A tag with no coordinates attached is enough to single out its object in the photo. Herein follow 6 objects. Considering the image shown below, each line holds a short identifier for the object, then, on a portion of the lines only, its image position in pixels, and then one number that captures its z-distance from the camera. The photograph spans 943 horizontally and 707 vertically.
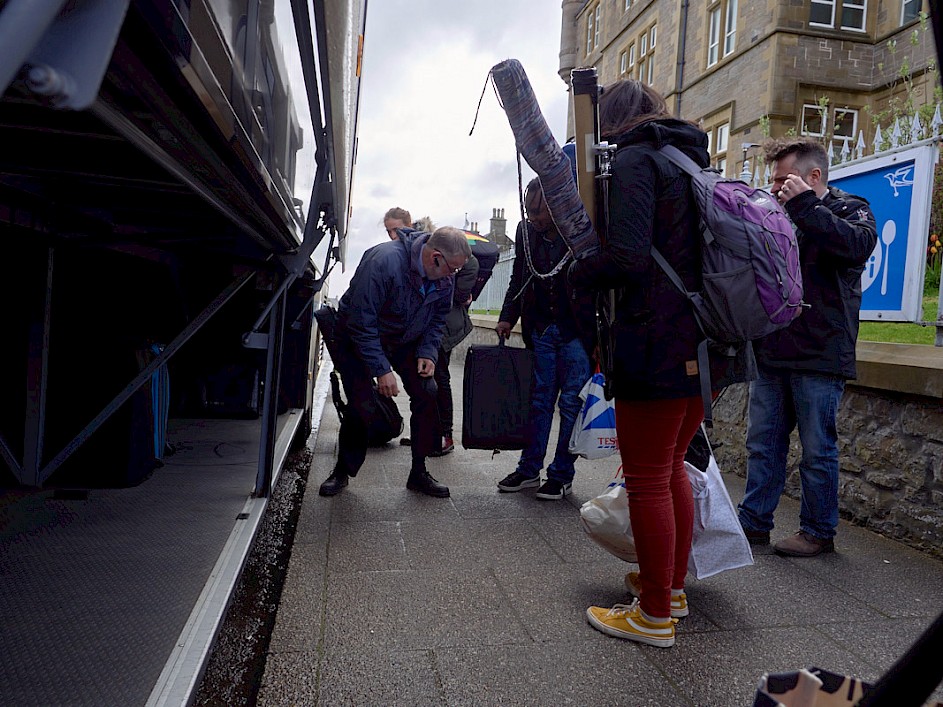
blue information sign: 4.25
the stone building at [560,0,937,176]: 16.17
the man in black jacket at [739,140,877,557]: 3.36
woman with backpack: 2.30
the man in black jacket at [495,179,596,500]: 4.37
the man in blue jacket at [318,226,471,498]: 4.09
